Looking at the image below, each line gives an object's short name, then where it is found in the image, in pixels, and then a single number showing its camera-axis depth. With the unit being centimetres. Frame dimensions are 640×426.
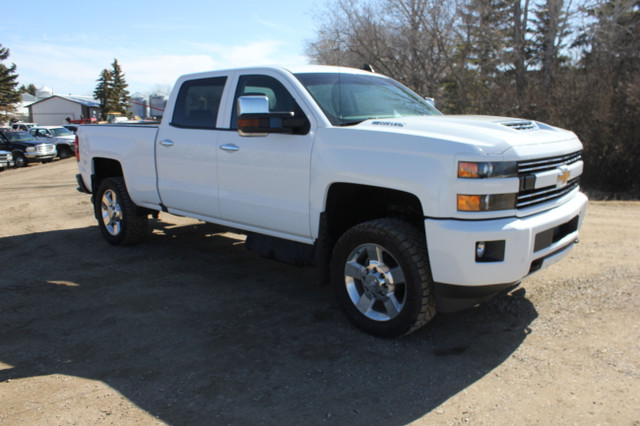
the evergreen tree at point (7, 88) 6219
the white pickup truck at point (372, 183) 342
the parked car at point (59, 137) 2933
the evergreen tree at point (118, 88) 7681
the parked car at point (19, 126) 4781
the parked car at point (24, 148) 2608
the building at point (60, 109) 7769
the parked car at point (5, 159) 2372
